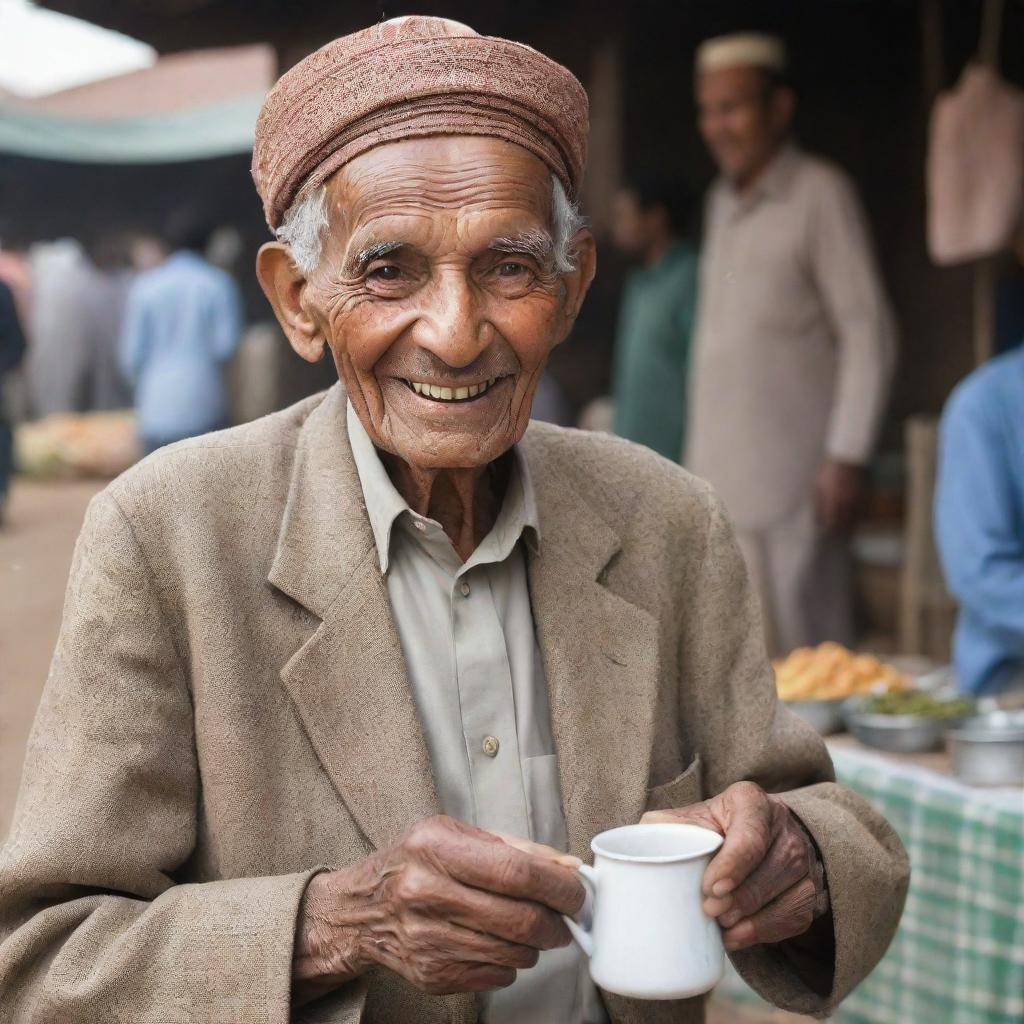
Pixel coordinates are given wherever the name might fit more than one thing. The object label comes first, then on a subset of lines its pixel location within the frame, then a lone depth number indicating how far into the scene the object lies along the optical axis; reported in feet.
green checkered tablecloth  10.27
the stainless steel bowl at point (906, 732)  11.71
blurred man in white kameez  18.56
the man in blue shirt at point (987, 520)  12.79
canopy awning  18.76
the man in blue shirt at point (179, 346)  21.53
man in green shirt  21.07
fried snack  13.15
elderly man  5.19
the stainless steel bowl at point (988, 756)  10.42
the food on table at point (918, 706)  11.93
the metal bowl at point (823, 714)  12.62
